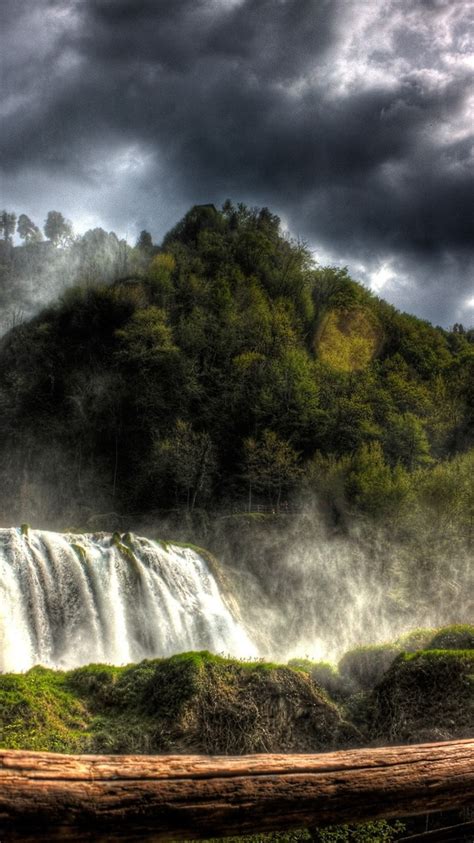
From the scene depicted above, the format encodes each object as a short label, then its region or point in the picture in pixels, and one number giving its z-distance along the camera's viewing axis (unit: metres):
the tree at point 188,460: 42.50
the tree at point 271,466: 41.69
